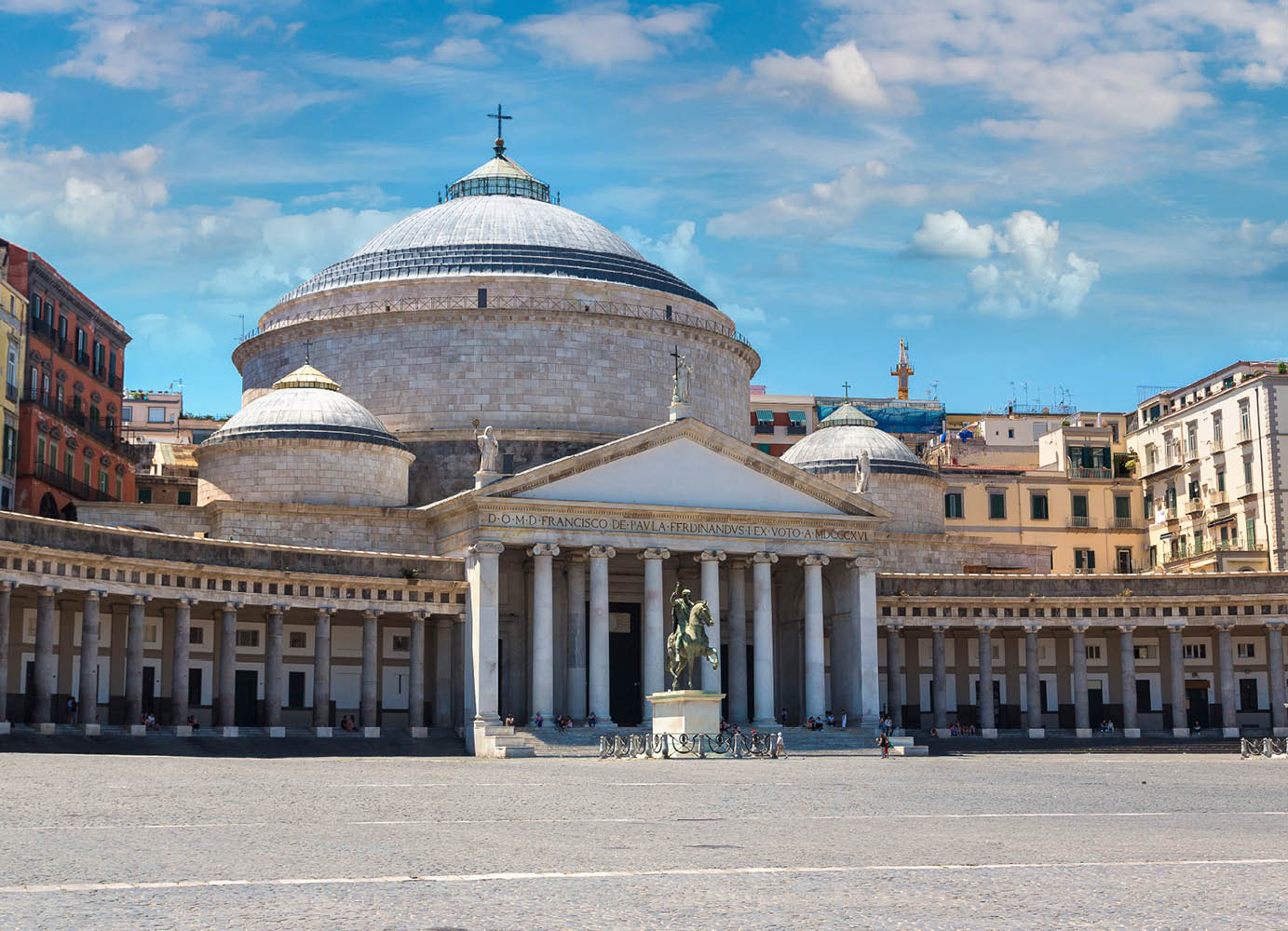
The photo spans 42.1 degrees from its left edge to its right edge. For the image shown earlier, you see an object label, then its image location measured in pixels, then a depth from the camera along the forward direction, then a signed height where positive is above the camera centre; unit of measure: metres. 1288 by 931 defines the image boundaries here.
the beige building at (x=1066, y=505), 87.31 +10.03
